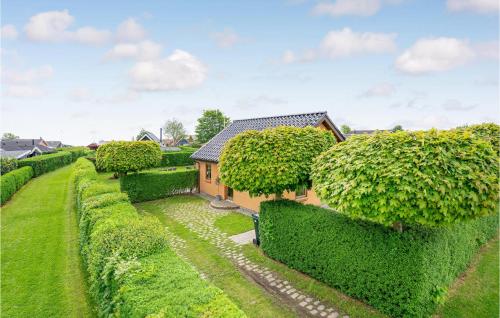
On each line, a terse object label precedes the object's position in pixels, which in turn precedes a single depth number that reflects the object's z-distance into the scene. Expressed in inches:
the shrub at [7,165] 987.3
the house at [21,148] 1515.3
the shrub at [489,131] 398.5
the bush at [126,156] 689.0
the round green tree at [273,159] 343.8
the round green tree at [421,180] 197.9
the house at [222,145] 607.2
